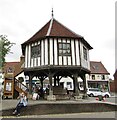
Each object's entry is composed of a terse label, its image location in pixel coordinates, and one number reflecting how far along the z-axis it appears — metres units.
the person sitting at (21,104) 7.19
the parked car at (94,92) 20.30
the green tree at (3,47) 11.97
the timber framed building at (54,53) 10.26
